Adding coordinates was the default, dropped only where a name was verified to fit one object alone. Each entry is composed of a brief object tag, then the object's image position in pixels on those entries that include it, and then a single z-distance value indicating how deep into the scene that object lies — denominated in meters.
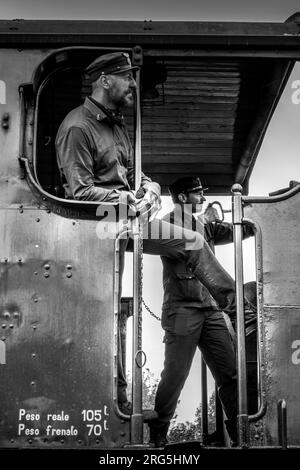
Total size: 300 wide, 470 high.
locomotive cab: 3.96
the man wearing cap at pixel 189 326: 4.96
